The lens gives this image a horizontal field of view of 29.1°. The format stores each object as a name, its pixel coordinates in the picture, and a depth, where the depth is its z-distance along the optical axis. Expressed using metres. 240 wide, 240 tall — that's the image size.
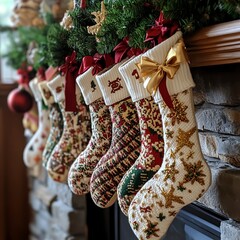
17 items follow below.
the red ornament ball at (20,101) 2.05
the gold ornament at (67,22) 1.38
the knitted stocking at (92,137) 1.25
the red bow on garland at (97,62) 1.20
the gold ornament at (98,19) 1.15
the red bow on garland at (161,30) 0.96
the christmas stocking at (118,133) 1.13
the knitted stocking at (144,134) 1.03
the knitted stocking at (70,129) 1.47
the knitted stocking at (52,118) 1.62
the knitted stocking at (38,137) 1.83
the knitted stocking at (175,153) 0.94
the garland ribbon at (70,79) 1.33
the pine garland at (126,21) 0.93
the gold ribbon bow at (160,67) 0.92
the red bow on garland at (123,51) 1.08
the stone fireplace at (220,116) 0.88
